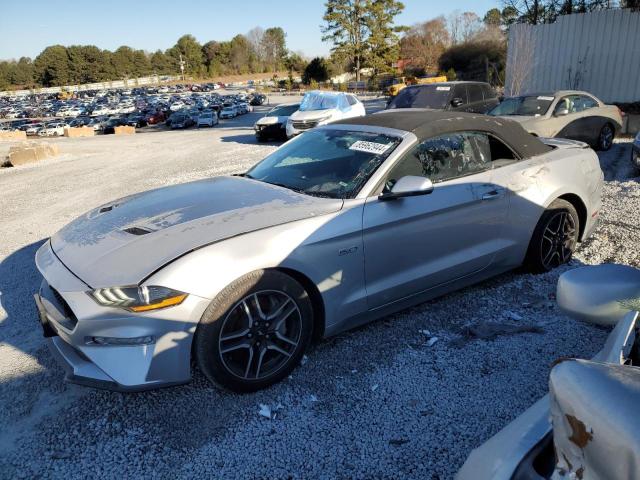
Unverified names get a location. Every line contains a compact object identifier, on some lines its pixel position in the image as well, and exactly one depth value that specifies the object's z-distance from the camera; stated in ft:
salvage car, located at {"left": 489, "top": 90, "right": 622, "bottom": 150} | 31.73
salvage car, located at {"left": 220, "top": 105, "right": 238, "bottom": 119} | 132.98
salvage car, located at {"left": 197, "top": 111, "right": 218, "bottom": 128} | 107.14
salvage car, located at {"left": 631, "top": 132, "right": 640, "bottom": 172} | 26.11
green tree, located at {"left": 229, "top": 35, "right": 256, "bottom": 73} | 431.43
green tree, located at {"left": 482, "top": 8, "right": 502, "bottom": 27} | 203.57
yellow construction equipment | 112.06
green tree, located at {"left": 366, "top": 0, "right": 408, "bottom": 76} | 198.39
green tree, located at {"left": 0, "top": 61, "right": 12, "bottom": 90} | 389.60
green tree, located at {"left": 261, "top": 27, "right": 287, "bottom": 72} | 447.83
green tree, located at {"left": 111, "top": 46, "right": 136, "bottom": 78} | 424.05
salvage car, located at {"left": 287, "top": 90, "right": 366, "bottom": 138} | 48.60
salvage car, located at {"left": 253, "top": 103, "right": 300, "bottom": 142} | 54.03
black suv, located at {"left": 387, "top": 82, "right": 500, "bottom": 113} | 38.11
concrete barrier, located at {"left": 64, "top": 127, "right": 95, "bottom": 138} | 96.98
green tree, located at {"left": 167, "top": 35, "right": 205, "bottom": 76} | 437.99
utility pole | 418.51
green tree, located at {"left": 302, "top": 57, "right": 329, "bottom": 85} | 239.50
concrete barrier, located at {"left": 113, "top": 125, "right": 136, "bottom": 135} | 104.22
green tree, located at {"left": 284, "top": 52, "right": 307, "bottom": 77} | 304.09
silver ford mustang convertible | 8.19
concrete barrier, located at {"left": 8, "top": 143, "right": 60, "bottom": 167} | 45.27
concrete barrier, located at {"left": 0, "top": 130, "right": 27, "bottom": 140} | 86.84
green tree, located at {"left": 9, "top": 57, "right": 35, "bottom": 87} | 399.85
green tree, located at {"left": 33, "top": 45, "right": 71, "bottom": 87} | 393.70
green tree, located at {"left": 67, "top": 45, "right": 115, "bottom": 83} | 401.29
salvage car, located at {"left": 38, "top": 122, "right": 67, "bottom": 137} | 128.98
